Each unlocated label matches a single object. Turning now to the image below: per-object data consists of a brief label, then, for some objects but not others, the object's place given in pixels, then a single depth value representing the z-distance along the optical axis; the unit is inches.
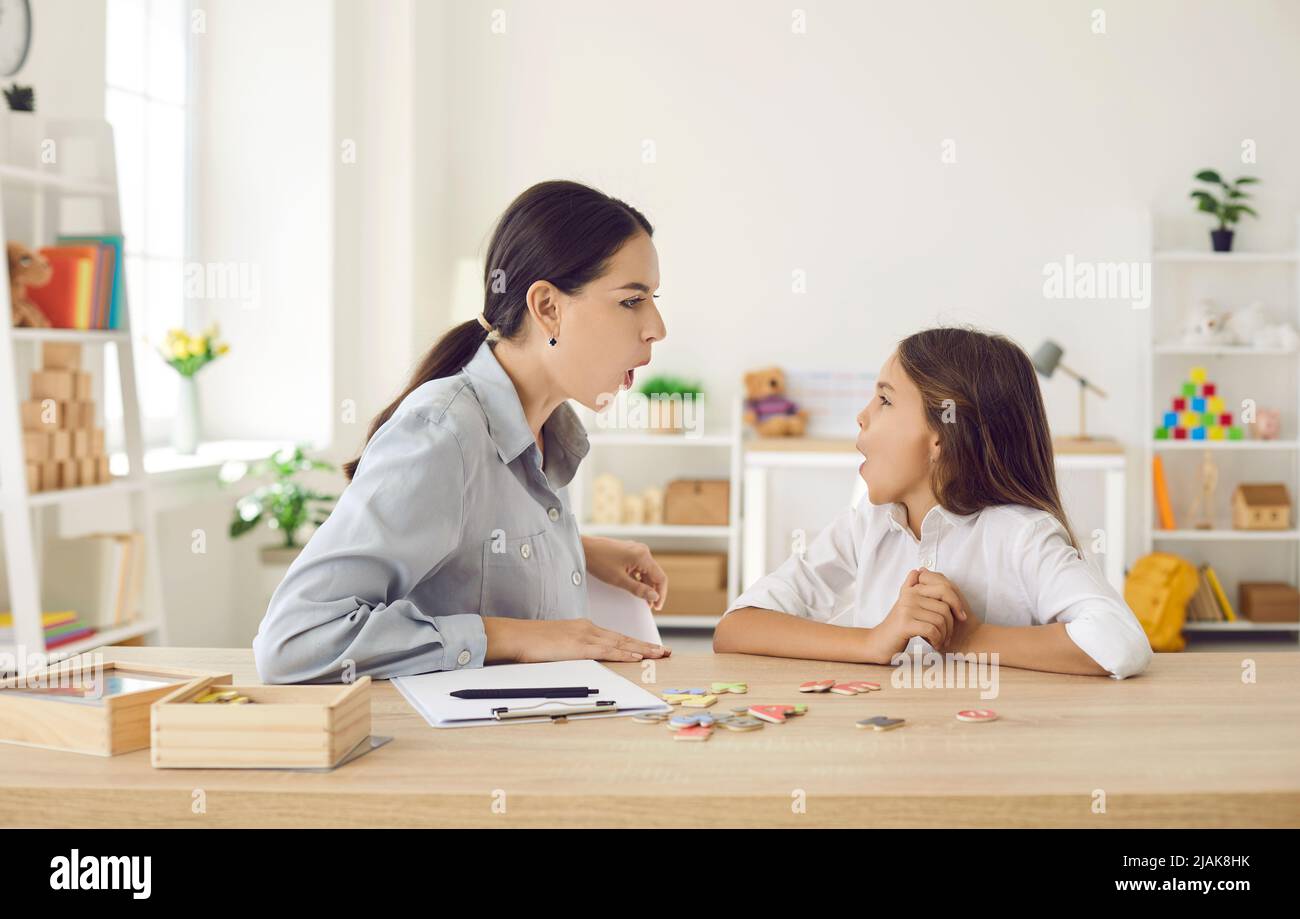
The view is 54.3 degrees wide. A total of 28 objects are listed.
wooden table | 40.3
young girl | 58.8
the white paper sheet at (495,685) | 49.3
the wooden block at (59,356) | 120.6
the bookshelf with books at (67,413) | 109.9
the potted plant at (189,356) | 159.9
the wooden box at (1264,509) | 196.4
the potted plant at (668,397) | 201.8
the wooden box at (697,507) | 198.2
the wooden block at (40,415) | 114.4
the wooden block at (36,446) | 112.4
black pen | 51.5
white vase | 166.9
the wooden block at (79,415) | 118.8
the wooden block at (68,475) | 117.9
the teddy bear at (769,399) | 205.6
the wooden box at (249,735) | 42.9
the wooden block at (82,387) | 121.0
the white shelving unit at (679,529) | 194.4
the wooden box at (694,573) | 196.2
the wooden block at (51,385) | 116.6
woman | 53.8
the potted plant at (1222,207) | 195.5
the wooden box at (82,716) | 45.0
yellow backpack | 188.2
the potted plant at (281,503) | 156.8
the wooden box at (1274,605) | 197.9
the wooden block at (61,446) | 115.8
